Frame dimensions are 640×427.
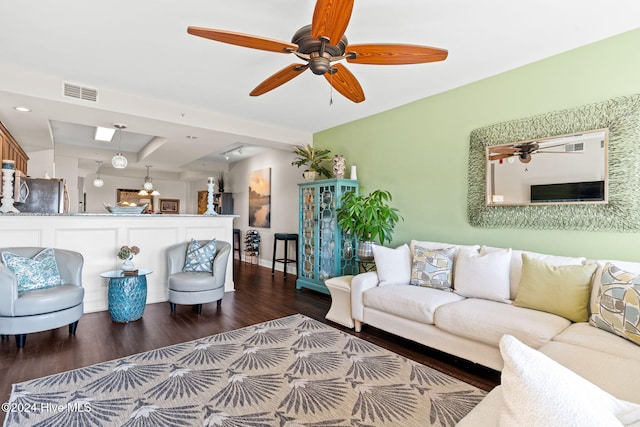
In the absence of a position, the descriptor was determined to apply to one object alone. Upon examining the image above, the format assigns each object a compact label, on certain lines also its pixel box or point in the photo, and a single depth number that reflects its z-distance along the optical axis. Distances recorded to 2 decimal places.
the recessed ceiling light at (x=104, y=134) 5.82
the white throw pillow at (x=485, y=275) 2.70
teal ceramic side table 3.37
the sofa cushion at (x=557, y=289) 2.25
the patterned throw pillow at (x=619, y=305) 1.87
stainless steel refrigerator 4.44
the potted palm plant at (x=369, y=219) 3.87
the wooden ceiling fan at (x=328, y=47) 1.76
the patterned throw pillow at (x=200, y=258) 4.04
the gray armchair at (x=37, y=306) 2.65
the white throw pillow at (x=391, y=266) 3.27
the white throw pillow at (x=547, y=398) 0.64
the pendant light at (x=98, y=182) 8.58
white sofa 1.62
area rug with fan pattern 1.86
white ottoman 3.37
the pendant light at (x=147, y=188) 8.55
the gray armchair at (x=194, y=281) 3.69
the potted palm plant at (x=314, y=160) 5.13
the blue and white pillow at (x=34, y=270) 2.91
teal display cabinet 4.58
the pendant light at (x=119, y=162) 5.63
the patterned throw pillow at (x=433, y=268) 3.06
